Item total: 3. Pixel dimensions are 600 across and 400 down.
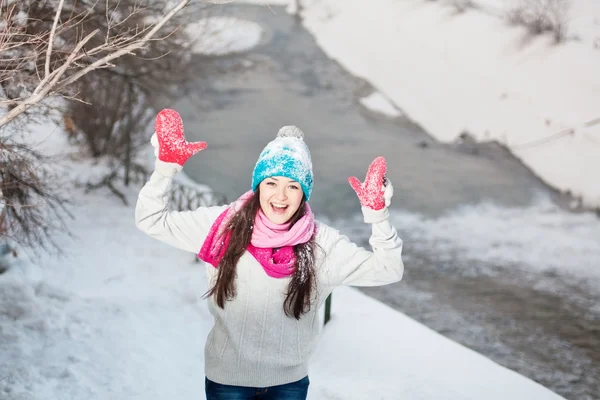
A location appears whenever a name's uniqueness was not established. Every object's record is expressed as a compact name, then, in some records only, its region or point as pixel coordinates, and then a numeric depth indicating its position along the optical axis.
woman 2.70
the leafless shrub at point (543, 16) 17.83
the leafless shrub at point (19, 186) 5.69
